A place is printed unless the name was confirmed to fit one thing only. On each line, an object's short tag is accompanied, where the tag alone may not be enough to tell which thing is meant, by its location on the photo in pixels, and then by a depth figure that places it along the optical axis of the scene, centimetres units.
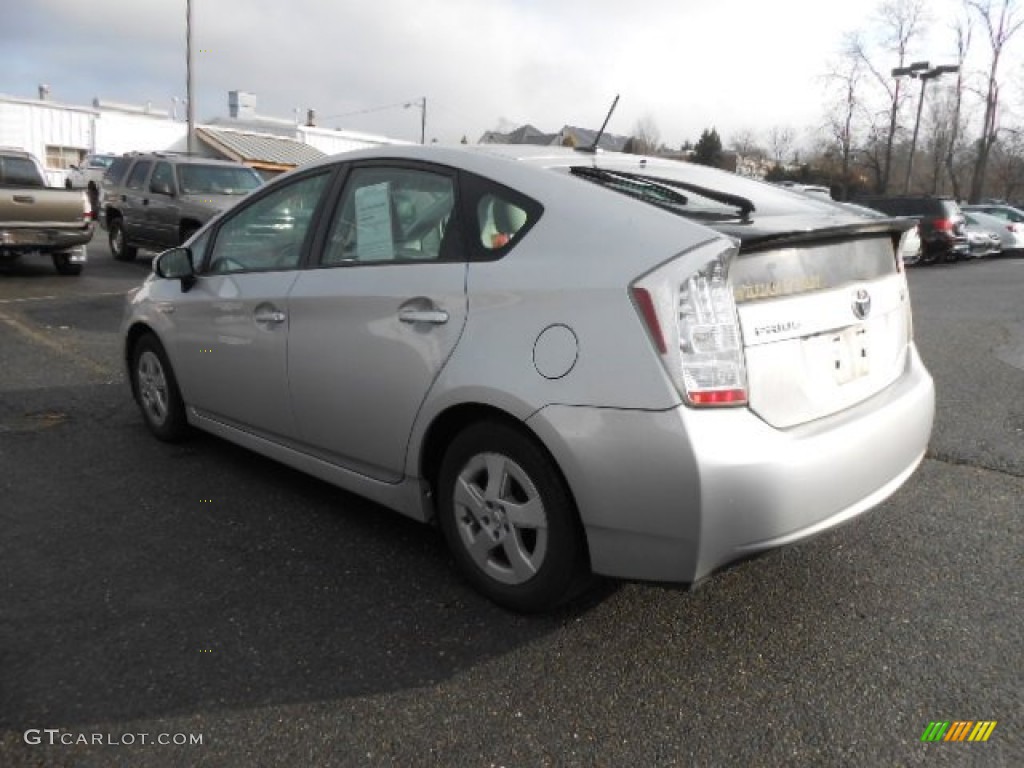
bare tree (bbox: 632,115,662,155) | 5219
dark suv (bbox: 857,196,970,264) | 1897
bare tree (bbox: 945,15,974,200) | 3966
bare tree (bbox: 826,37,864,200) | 4000
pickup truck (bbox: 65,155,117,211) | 1876
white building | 3547
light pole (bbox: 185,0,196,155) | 2362
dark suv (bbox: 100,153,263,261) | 1209
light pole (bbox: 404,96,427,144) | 5701
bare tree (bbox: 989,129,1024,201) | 4637
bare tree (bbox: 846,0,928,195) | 3800
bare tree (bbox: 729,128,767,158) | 6222
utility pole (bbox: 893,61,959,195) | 3350
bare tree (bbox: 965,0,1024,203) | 3922
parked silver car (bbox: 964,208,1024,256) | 2286
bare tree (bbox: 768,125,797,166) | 5938
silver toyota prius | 232
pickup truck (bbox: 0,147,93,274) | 1078
